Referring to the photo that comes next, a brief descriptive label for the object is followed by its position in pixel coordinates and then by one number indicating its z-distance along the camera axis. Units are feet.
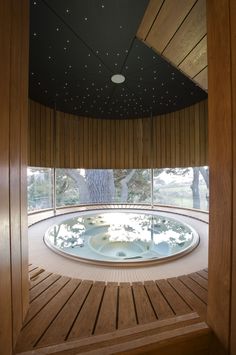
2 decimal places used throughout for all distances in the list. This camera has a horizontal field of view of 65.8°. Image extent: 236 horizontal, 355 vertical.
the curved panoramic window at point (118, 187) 18.69
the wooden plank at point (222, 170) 3.05
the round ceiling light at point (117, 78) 13.24
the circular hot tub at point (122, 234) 11.87
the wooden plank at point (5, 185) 2.77
